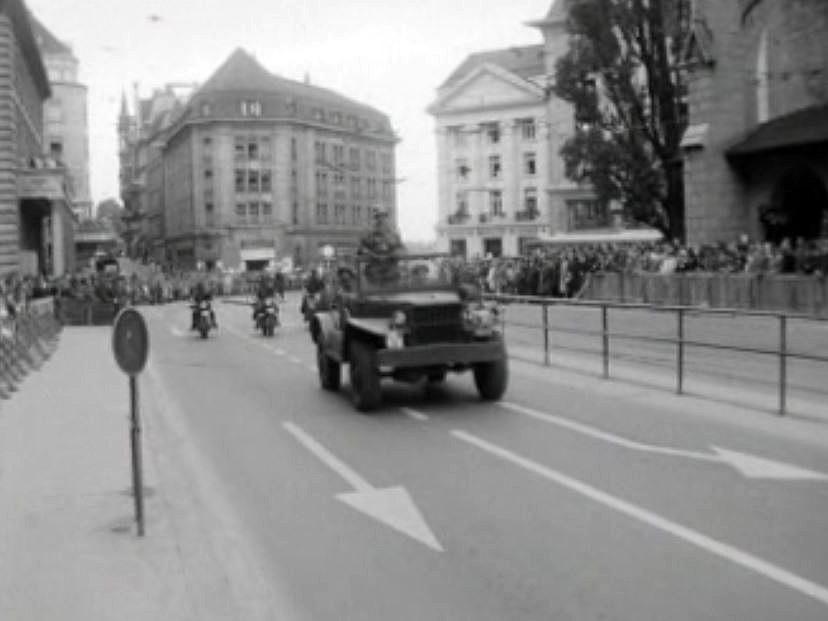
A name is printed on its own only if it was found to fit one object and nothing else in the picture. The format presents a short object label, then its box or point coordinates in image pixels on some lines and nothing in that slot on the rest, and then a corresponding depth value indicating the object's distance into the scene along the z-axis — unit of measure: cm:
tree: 3656
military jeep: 1349
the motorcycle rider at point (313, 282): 2484
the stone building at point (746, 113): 3494
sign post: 811
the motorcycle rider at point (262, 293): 2955
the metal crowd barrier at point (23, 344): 1781
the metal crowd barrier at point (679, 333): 1236
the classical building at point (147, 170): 13100
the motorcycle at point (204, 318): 2956
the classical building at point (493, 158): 8800
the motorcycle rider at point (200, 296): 2978
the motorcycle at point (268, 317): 2891
